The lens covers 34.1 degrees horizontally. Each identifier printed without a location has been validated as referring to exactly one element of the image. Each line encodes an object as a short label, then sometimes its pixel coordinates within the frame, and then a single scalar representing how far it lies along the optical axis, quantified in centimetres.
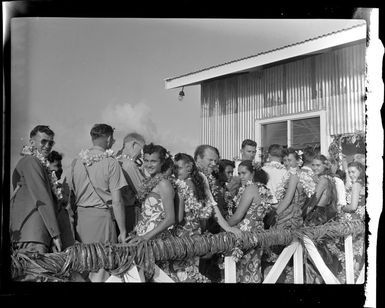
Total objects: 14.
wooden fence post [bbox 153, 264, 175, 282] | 503
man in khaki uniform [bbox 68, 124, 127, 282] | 496
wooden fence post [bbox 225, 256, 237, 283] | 512
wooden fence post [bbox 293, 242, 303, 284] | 526
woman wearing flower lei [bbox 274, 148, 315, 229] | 521
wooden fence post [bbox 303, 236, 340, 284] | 525
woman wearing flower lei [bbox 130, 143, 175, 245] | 501
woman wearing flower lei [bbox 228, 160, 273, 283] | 516
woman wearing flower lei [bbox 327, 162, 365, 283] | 523
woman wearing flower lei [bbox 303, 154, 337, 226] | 526
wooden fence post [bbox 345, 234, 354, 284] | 524
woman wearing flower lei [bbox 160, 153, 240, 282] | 508
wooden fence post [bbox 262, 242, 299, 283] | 518
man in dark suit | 489
